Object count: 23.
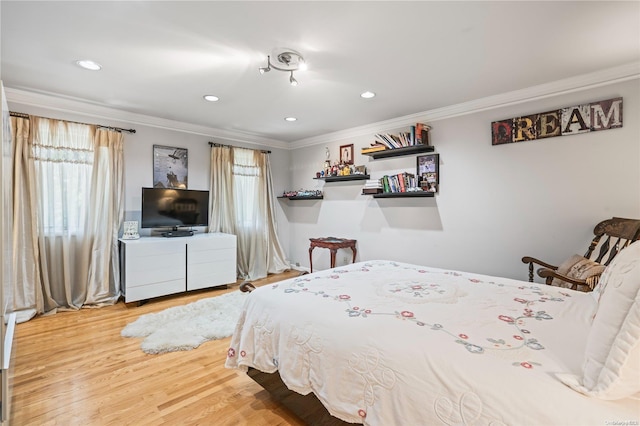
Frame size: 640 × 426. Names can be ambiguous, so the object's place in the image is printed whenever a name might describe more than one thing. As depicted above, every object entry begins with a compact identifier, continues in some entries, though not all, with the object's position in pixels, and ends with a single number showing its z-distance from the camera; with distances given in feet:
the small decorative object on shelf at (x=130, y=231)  12.54
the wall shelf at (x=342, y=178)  14.60
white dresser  11.95
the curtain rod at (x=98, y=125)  10.45
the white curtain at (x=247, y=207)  15.76
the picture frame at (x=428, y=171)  12.41
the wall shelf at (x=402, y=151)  12.39
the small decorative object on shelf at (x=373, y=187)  13.80
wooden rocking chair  7.48
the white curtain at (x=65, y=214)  10.61
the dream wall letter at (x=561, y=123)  8.86
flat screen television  13.05
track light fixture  7.73
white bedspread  3.19
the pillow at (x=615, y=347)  2.86
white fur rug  8.78
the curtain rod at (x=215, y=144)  15.54
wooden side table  14.52
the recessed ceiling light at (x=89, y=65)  8.27
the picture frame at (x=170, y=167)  13.92
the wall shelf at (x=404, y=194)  12.52
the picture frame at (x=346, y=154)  15.48
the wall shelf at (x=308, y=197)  16.79
